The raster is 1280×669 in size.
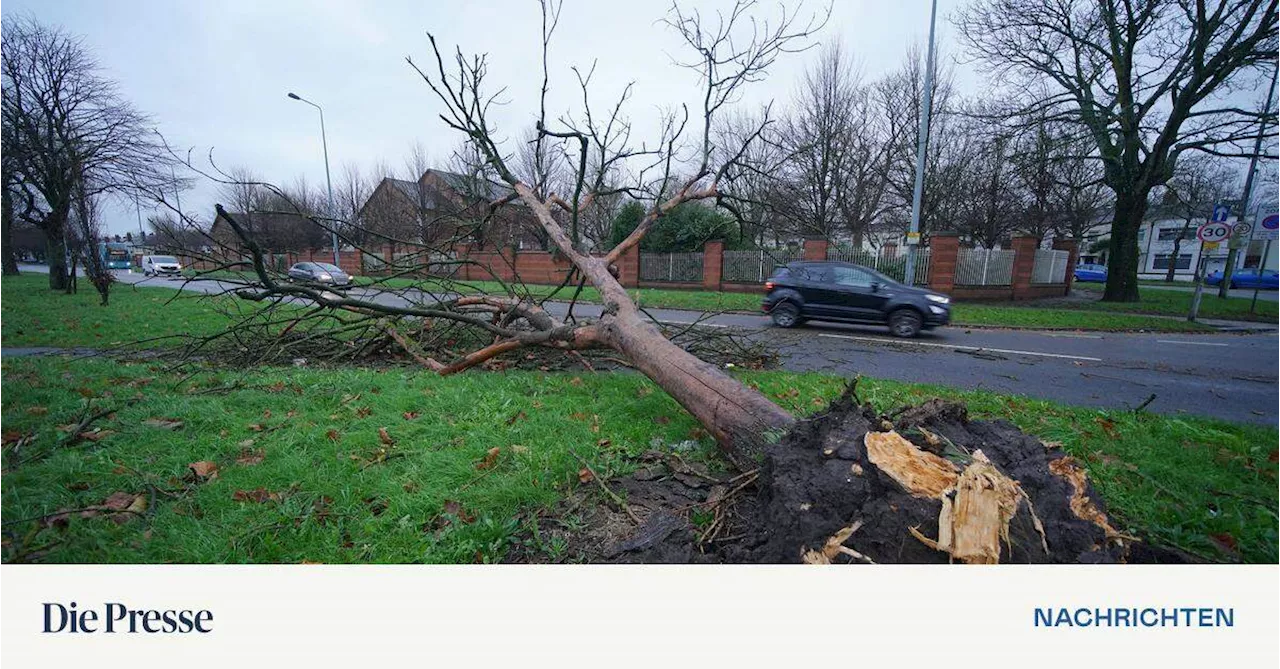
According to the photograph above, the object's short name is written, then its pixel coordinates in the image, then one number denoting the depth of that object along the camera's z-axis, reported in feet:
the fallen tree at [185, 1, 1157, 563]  4.60
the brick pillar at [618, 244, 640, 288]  71.46
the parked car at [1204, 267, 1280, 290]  97.04
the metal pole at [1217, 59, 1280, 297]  42.24
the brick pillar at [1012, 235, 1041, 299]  55.01
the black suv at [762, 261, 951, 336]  28.99
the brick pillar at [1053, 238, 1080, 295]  61.16
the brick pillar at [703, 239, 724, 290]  64.36
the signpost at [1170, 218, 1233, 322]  36.91
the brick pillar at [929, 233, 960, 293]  52.65
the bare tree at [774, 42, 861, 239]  72.79
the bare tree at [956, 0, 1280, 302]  42.80
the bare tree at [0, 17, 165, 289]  36.91
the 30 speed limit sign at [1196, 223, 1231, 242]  36.83
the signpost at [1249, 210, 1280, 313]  35.26
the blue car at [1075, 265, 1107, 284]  120.47
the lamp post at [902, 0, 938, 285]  40.16
